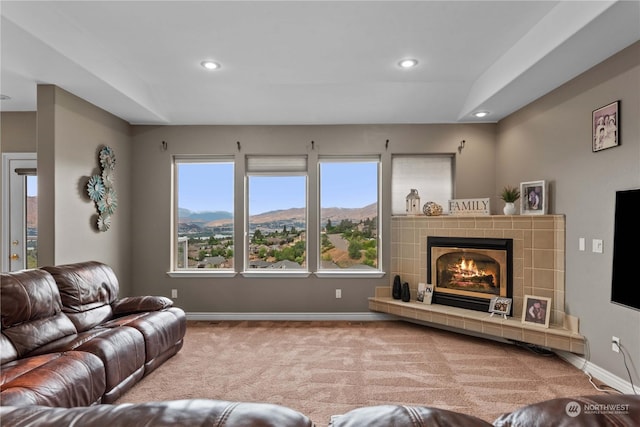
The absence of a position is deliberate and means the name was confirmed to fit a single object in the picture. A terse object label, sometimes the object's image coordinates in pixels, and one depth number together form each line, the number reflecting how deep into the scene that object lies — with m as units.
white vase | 3.84
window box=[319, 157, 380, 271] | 4.73
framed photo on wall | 2.70
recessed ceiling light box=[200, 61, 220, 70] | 3.31
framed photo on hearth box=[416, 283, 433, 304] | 4.28
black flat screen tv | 2.39
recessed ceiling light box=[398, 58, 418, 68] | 3.28
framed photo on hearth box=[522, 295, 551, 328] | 3.39
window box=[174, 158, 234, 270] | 4.78
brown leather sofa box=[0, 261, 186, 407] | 1.96
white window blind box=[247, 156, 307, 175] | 4.72
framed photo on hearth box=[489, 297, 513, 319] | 3.70
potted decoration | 3.84
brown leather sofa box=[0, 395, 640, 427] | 0.69
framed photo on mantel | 3.55
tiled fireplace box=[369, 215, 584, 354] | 3.34
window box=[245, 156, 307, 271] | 4.73
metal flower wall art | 3.77
